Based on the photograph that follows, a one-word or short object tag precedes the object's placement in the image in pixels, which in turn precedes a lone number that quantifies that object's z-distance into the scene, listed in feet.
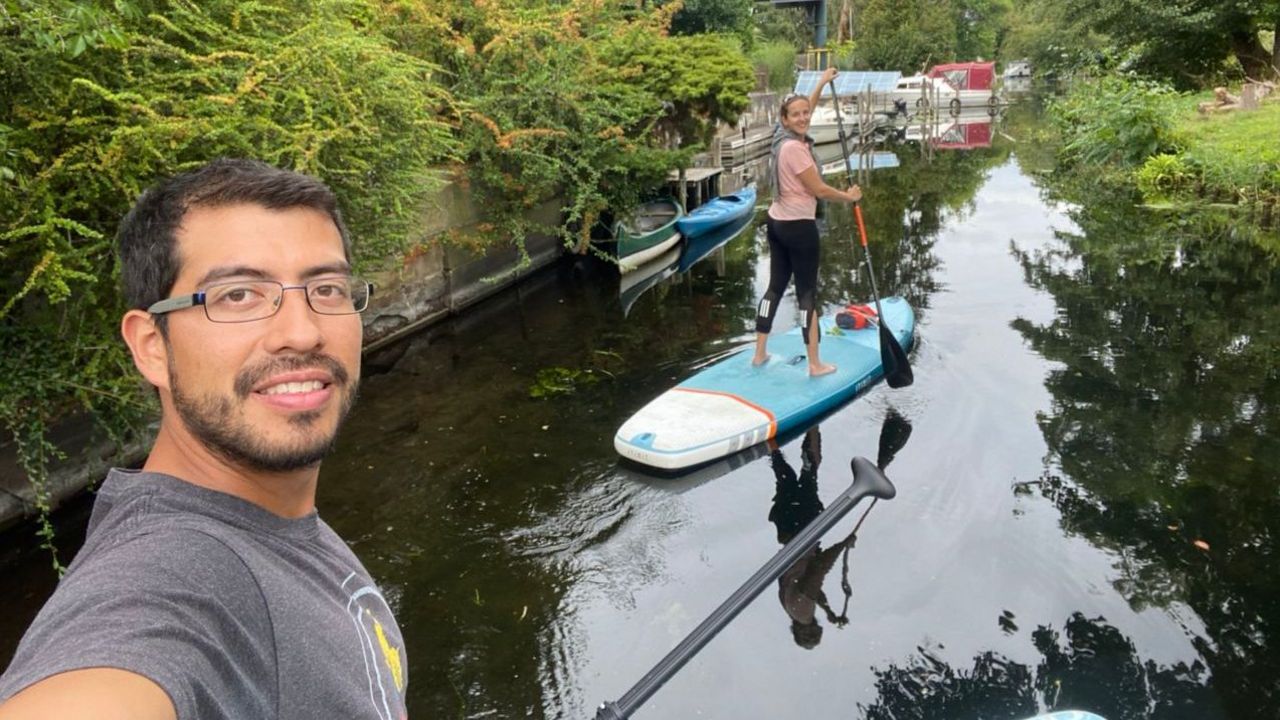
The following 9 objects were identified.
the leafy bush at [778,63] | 93.81
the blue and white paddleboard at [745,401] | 19.92
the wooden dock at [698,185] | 53.35
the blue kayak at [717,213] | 44.75
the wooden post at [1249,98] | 55.52
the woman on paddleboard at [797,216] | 20.52
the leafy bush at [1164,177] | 50.21
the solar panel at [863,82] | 101.71
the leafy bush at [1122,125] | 55.06
